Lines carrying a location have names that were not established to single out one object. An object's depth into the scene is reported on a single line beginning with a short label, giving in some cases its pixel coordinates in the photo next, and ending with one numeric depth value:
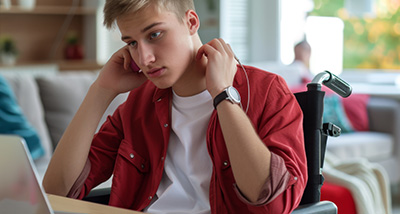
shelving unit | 5.22
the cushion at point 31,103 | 2.61
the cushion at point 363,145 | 3.29
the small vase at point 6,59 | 4.96
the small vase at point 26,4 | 4.95
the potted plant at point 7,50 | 4.95
